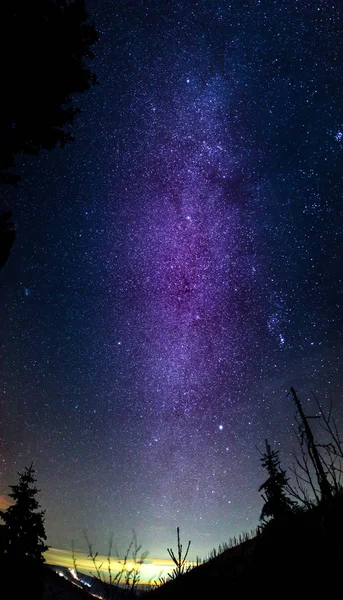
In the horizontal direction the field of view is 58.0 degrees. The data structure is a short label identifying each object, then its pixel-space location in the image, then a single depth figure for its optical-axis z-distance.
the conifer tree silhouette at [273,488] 17.41
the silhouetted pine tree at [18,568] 6.49
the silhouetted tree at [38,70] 5.93
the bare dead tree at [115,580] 5.52
